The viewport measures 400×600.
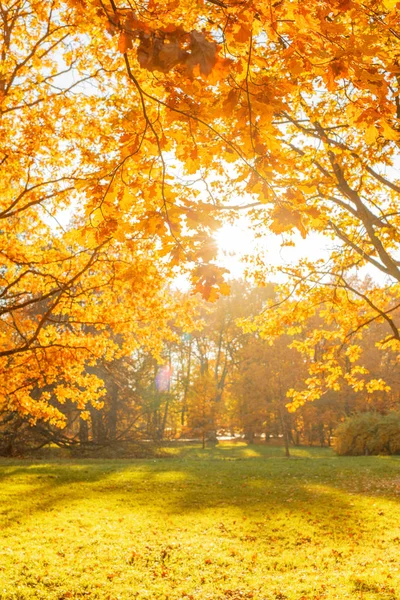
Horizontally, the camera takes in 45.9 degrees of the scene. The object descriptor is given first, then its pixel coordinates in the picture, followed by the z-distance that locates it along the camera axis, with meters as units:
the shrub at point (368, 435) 23.31
